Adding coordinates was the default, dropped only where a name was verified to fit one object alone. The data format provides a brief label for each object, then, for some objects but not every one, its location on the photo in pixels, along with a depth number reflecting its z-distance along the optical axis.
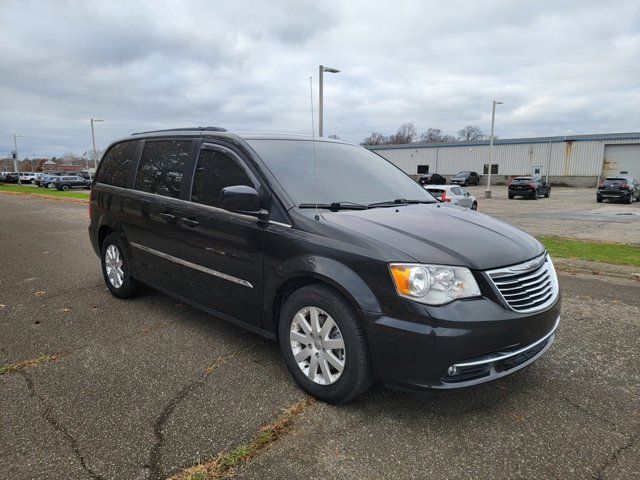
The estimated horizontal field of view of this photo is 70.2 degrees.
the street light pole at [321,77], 14.62
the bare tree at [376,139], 86.98
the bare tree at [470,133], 90.09
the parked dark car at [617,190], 24.42
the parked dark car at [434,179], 44.36
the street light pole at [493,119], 31.48
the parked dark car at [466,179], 43.30
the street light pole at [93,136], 45.00
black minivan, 2.60
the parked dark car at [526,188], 28.91
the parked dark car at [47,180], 43.32
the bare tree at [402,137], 96.94
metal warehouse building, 42.28
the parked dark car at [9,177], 57.06
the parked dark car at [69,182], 42.16
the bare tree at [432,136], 94.06
